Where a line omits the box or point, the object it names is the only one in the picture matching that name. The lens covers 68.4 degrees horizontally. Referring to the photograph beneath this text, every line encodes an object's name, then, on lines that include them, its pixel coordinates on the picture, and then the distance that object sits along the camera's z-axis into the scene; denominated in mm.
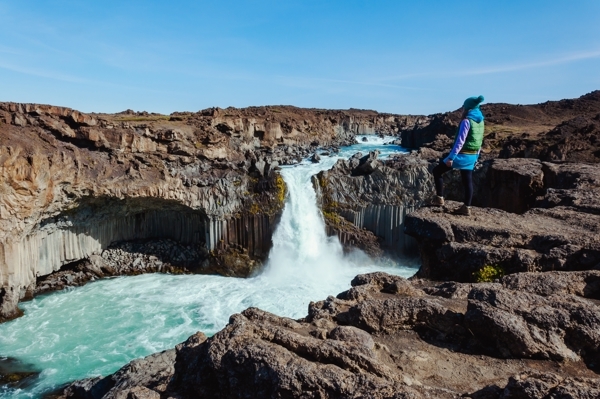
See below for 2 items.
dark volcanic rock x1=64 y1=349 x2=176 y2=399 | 7432
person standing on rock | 8344
